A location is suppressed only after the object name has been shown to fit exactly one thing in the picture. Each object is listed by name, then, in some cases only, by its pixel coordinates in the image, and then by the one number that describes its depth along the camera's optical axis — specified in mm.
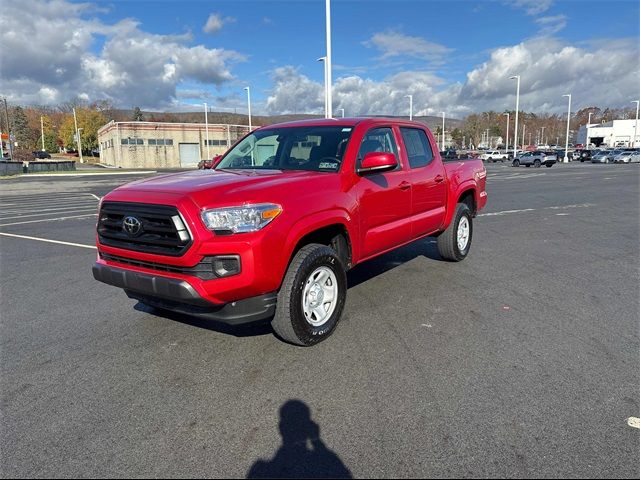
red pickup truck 3475
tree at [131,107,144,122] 127875
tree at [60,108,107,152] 113188
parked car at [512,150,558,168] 47125
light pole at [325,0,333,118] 18797
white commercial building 113125
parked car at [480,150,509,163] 69125
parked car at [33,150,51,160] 96062
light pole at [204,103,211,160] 66500
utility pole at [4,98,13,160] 75438
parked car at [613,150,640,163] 57584
